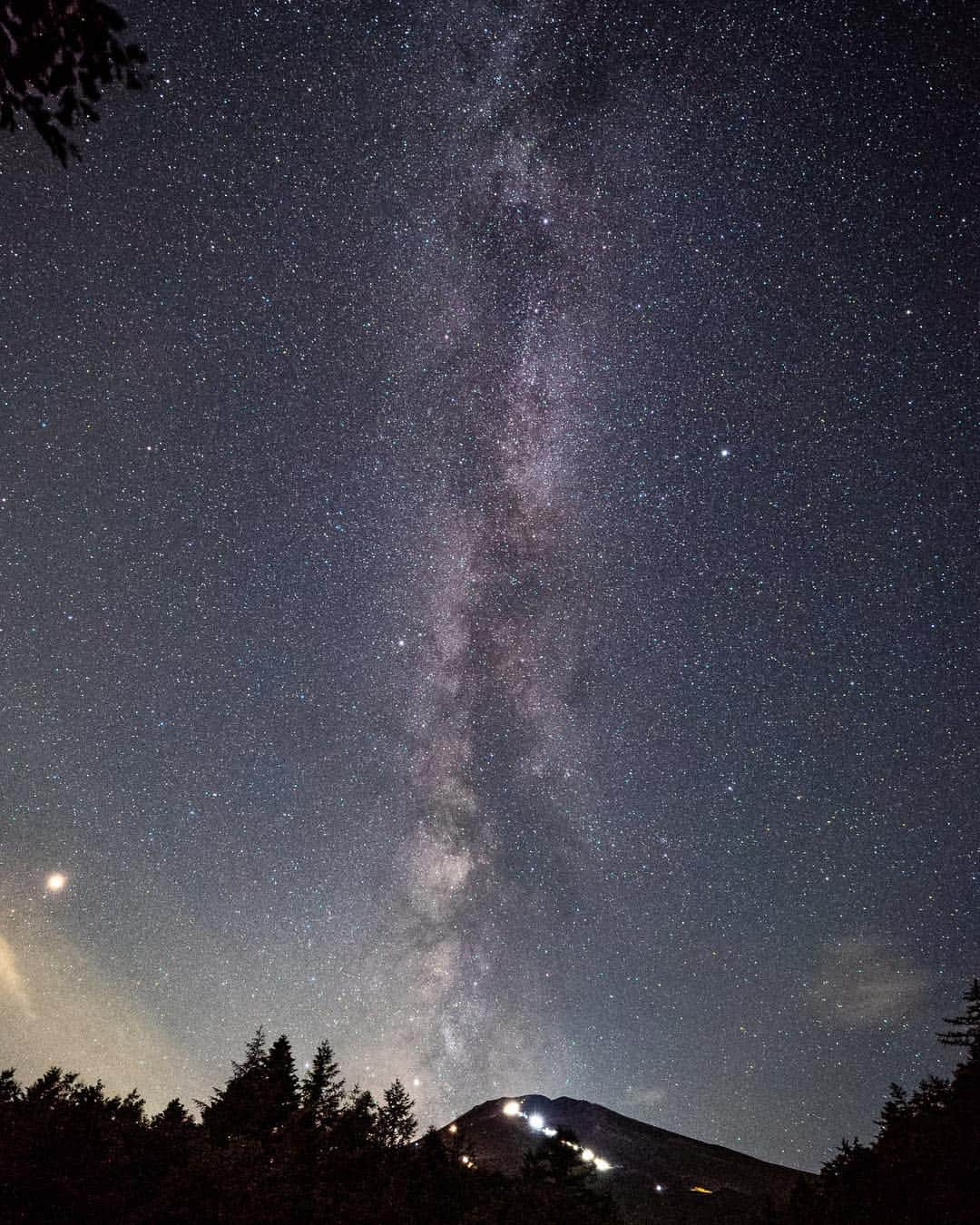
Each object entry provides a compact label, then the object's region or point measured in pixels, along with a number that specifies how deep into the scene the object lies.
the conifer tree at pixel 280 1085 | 31.53
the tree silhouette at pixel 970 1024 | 26.71
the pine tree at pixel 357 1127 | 25.56
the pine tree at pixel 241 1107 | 29.22
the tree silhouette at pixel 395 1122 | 27.59
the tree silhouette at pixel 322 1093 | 29.19
